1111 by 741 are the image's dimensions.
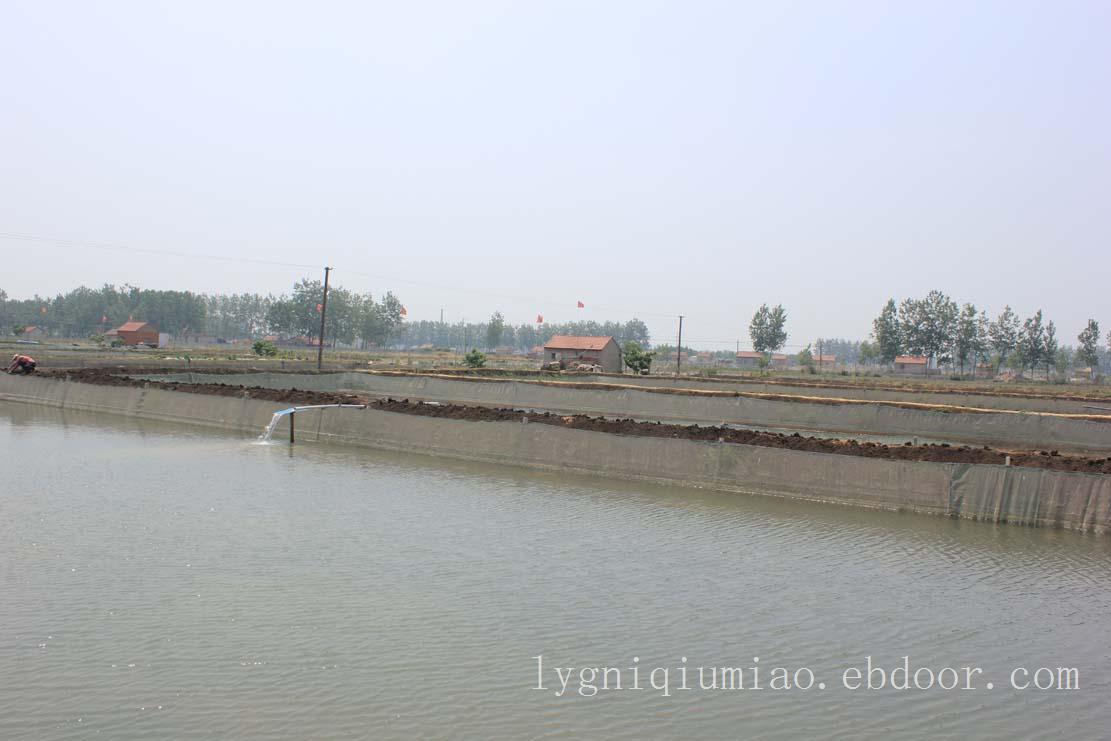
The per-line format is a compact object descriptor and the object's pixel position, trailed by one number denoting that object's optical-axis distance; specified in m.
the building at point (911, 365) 148.50
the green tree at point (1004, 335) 147.38
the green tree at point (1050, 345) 138.38
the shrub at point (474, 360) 78.94
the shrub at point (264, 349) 82.12
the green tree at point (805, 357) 163.79
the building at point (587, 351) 100.50
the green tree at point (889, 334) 144.50
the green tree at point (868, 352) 152.84
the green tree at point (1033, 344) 139.12
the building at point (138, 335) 119.74
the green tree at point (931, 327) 145.75
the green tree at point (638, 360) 84.19
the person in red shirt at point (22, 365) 42.91
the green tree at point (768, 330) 158.00
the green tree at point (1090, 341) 136.50
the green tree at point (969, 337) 141.00
